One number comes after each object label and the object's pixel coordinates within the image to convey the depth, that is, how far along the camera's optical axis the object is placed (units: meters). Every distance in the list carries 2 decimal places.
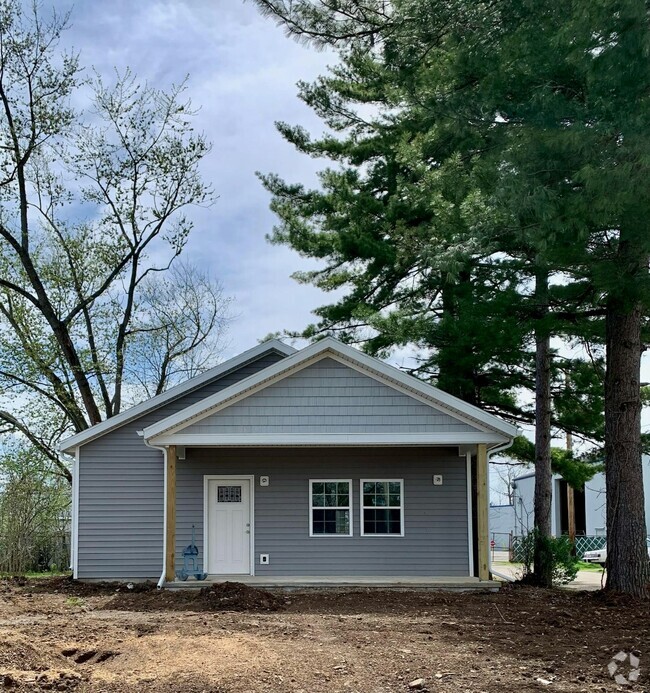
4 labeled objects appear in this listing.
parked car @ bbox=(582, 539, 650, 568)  26.36
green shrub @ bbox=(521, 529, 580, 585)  16.03
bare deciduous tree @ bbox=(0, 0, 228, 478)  22.78
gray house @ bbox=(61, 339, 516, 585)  14.13
